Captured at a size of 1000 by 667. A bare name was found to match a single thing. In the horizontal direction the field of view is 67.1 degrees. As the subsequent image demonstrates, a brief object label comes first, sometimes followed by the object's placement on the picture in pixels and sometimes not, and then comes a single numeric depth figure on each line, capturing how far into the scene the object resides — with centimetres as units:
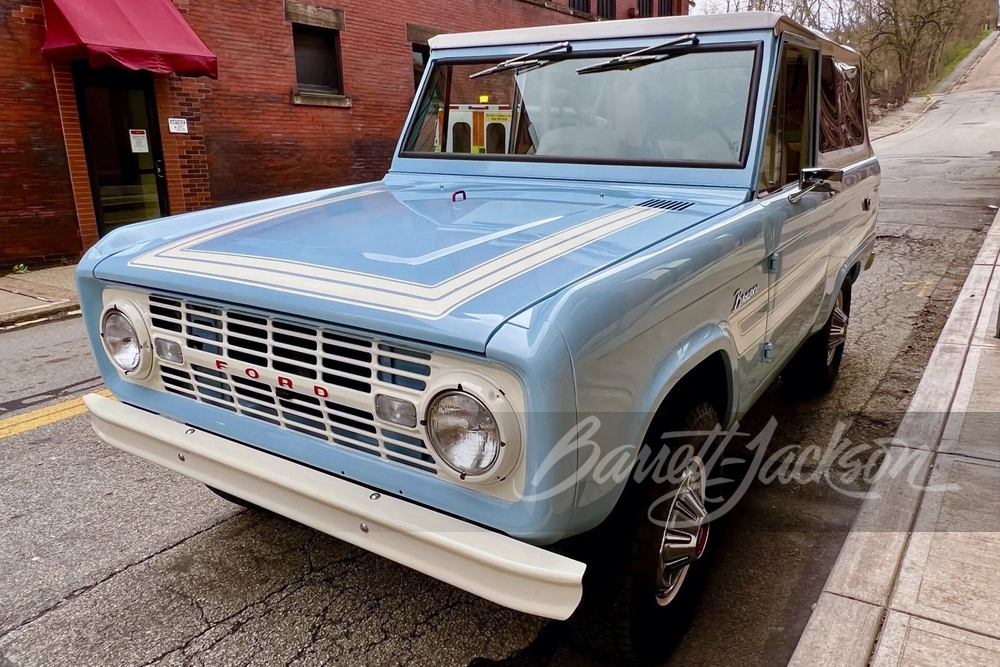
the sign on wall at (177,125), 1054
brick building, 909
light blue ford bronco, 172
